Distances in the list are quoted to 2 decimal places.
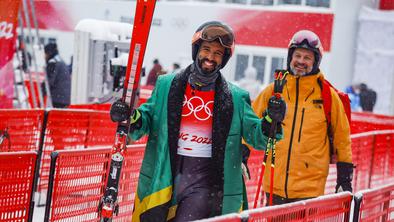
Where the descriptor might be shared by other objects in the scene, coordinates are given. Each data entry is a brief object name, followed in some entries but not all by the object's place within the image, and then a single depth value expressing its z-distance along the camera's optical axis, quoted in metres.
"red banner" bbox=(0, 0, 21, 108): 18.92
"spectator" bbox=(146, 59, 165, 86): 39.26
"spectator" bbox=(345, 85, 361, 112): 40.18
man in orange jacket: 10.91
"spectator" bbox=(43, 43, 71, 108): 27.28
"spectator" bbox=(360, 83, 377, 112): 39.59
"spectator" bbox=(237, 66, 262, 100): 37.79
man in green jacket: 8.63
